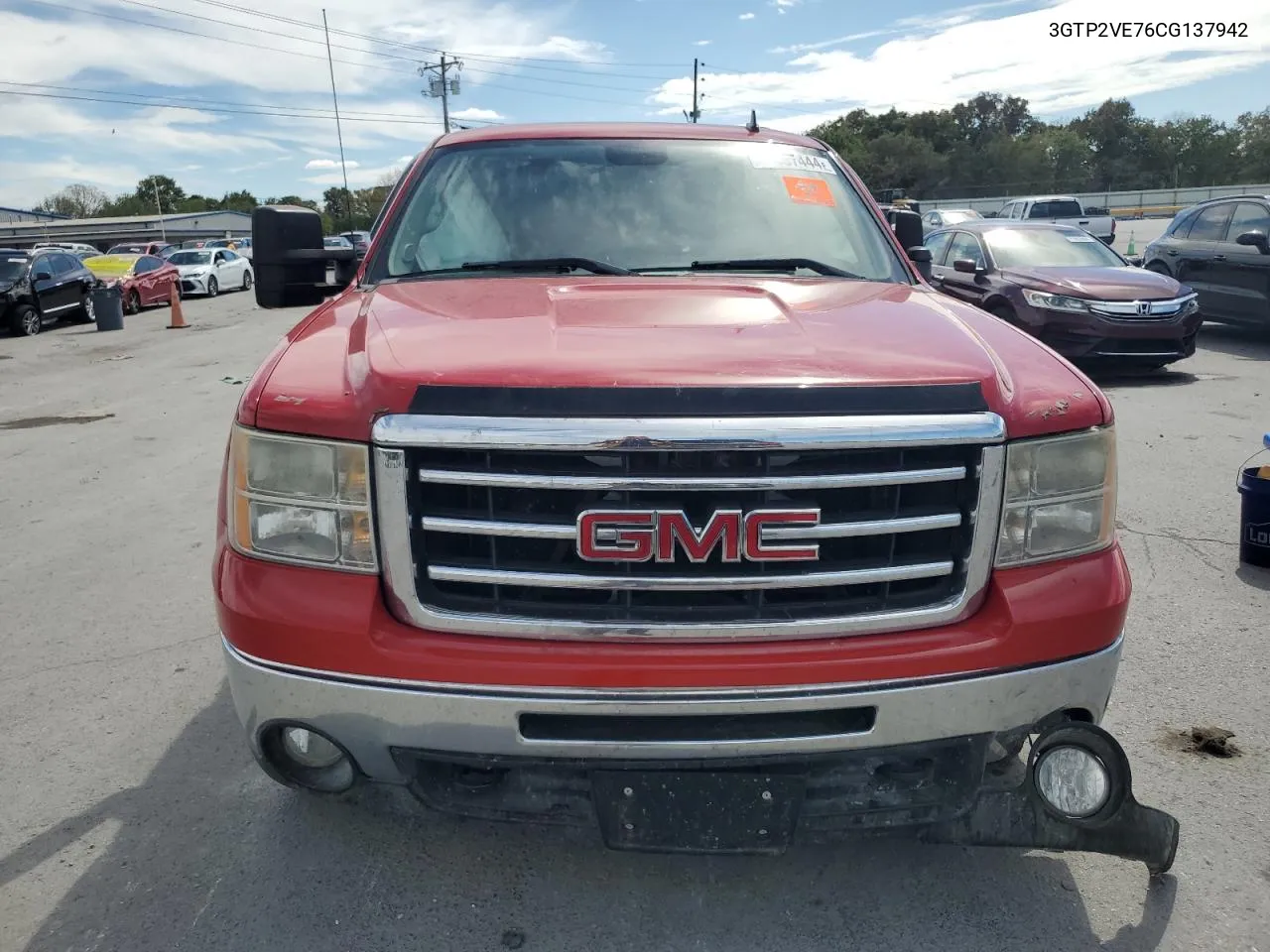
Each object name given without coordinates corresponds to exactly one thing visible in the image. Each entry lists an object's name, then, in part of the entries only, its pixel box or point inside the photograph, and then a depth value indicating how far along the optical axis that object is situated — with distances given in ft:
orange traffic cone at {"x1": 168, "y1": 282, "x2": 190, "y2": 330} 66.08
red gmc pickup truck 6.79
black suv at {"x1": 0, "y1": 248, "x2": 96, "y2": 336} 62.18
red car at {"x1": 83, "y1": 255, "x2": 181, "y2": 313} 78.79
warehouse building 206.14
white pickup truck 92.68
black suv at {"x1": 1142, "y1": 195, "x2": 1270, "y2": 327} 38.81
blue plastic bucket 15.80
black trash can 65.05
